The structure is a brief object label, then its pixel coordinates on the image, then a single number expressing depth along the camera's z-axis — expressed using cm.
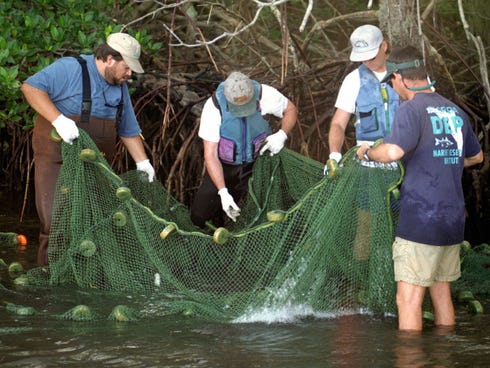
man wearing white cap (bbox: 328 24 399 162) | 1084
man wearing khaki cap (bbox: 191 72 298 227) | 1168
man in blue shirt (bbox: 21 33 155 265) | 1176
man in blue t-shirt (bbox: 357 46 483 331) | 917
